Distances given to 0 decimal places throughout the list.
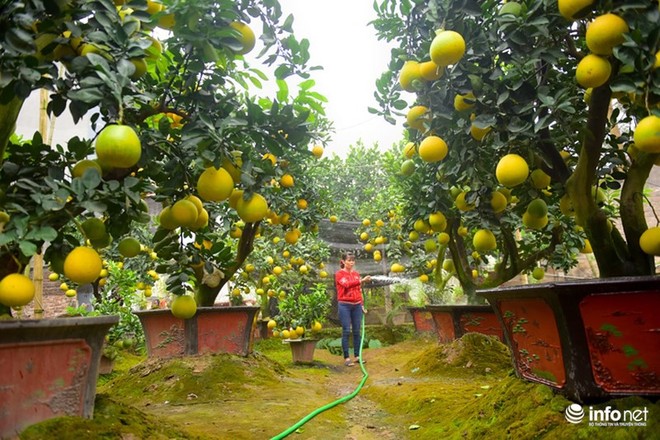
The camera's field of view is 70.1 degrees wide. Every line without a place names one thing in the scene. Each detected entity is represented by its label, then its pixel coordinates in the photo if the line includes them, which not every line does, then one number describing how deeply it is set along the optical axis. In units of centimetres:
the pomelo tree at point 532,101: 138
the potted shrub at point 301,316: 634
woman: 607
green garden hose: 238
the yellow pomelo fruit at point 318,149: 452
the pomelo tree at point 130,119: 136
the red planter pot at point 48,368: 141
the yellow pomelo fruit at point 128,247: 185
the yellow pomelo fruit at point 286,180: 363
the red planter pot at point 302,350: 609
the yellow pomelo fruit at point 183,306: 236
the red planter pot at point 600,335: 141
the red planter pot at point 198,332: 403
